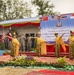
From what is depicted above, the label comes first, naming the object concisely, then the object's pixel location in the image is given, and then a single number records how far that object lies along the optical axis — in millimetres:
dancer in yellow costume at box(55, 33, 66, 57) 7447
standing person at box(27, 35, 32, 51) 10308
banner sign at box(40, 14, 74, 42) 8591
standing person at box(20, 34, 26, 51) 10614
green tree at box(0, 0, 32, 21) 21581
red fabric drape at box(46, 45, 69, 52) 8958
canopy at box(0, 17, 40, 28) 11385
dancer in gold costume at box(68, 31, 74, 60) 6874
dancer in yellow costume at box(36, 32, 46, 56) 7948
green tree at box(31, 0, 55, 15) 20553
